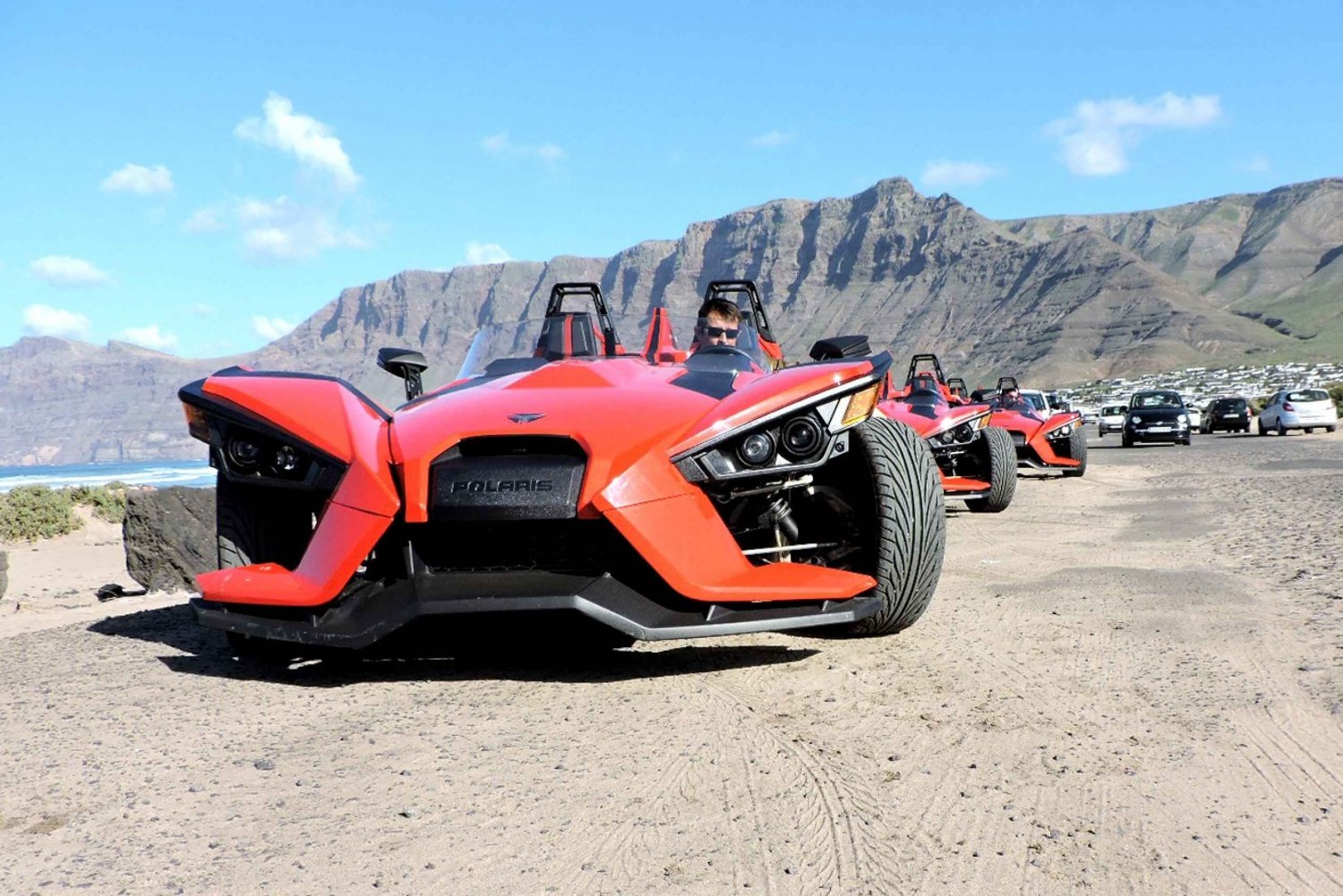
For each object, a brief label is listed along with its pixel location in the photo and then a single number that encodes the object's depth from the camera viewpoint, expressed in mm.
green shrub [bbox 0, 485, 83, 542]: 14672
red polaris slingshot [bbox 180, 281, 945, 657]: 3383
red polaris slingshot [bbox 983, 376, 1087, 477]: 16828
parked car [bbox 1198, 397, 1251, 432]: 36781
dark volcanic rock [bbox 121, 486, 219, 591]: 7297
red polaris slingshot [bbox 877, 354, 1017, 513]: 11172
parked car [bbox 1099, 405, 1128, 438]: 41781
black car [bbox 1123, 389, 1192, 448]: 28953
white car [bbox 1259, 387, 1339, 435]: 33219
